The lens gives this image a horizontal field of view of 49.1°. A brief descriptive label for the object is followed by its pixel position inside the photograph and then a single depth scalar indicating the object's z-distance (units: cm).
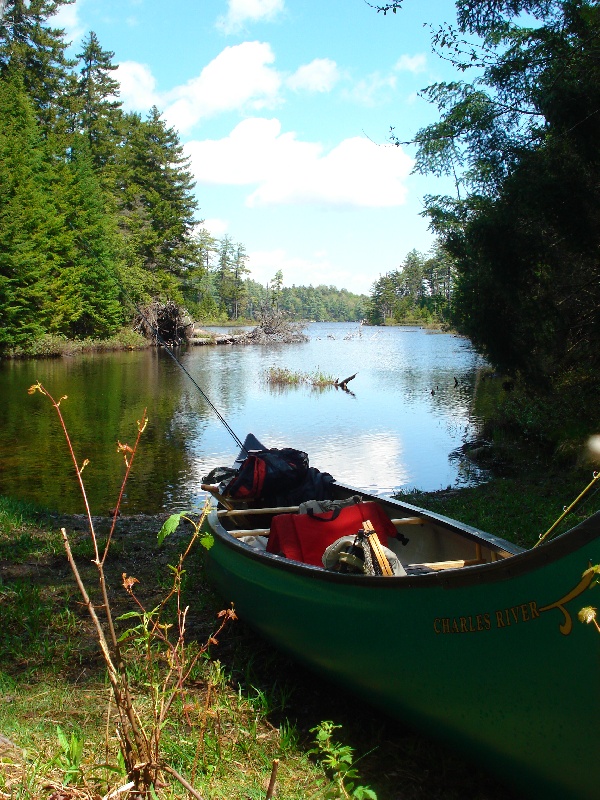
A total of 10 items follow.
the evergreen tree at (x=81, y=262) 3719
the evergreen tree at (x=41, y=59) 4275
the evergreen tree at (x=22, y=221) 3006
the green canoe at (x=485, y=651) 236
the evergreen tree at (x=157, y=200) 5269
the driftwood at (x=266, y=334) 5088
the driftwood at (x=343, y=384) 2611
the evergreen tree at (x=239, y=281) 10012
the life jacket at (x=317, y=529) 441
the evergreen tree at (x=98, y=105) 5222
